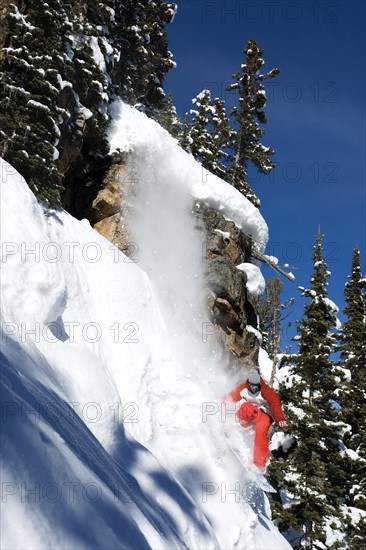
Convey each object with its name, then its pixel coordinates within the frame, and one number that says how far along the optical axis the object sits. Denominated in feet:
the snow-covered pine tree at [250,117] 85.20
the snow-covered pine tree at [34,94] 31.71
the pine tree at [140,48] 67.10
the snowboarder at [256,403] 29.14
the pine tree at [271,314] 116.26
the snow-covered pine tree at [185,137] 70.73
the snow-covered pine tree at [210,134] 76.59
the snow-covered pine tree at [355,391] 63.00
